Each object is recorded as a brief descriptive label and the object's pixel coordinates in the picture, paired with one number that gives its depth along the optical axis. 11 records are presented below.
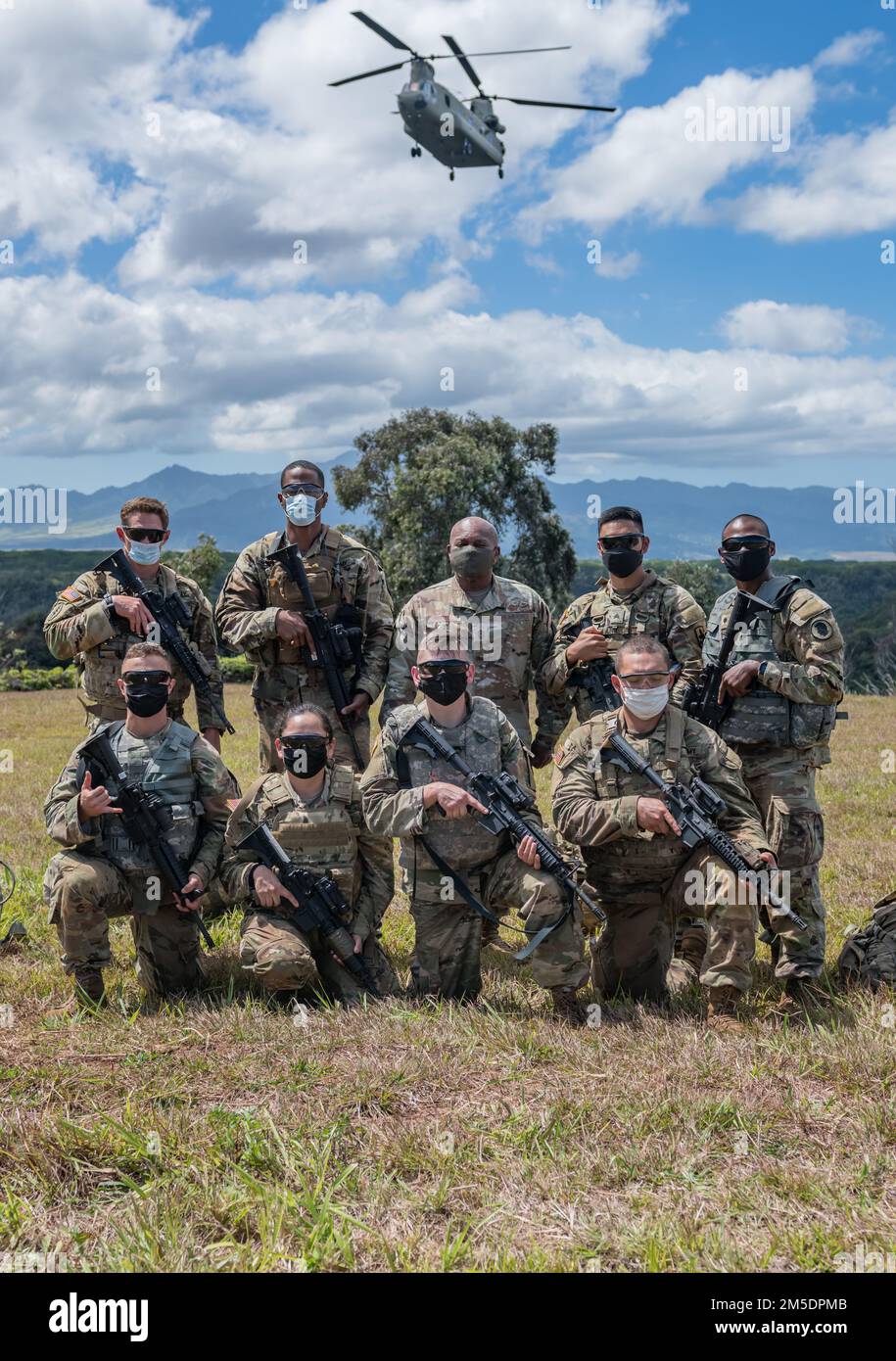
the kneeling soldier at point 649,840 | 5.60
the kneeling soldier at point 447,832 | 6.07
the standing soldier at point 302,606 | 7.32
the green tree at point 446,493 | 43.12
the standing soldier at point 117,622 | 7.05
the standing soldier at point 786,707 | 6.20
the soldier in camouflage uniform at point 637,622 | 6.61
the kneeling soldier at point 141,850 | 5.99
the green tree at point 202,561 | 46.91
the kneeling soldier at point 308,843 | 6.07
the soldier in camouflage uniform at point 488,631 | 6.95
